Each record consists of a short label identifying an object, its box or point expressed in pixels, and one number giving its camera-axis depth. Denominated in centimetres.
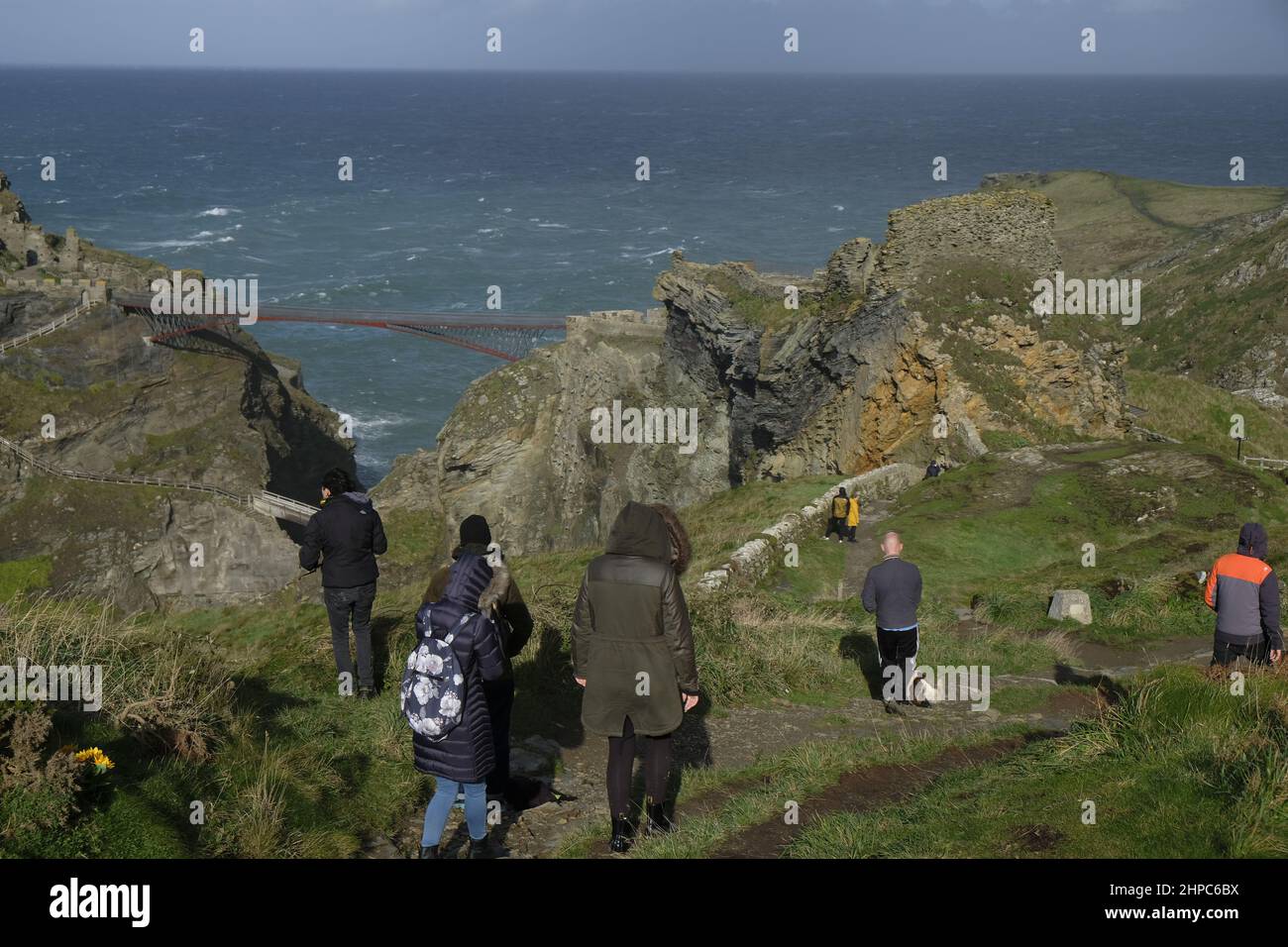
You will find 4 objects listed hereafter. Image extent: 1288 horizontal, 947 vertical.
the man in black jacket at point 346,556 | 984
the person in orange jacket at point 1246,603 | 1004
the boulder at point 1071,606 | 1526
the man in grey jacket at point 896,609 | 1101
